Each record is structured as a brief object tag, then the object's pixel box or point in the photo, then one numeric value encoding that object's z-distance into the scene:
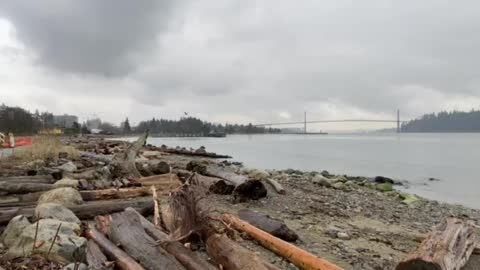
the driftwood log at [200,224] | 4.80
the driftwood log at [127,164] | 11.92
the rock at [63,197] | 7.55
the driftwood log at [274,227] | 6.38
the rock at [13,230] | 5.37
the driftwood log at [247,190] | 9.75
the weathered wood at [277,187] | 11.32
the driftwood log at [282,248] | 4.90
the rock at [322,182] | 17.11
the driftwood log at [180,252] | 4.47
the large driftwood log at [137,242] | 4.61
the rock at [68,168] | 12.55
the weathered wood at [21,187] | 9.39
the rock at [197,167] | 13.63
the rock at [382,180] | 23.84
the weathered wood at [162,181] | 10.31
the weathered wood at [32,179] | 10.60
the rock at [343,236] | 7.15
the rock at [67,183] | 9.44
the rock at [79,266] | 4.31
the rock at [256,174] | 14.81
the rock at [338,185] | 16.86
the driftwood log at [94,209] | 6.64
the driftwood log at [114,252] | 4.56
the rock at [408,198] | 14.88
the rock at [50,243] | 4.75
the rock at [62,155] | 18.13
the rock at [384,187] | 18.60
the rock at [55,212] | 6.06
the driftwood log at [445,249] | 4.37
